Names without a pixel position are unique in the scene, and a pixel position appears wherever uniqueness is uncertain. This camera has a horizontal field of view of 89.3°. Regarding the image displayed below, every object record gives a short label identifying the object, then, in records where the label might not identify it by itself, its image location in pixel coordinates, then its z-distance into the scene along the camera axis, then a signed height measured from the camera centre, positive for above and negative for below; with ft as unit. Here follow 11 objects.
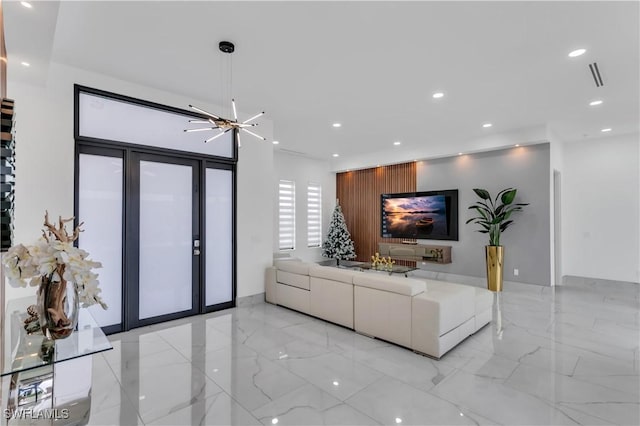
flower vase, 5.68 -1.61
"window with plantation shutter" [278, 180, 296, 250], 27.99 +0.19
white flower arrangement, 5.25 -0.82
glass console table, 5.24 -3.92
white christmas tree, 29.81 -2.31
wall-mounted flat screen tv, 24.75 +0.07
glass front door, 14.02 -1.05
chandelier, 10.71 +3.44
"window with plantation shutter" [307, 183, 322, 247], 30.40 +0.10
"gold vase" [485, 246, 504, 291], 20.89 -3.35
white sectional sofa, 10.94 -3.48
